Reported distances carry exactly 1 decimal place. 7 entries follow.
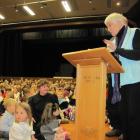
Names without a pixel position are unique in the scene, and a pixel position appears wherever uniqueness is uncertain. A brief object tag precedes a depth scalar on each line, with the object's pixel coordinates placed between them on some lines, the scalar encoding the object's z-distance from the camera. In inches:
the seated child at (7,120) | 147.0
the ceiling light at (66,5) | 442.7
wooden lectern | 93.0
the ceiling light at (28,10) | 474.1
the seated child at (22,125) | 129.7
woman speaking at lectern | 97.7
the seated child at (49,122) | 160.2
